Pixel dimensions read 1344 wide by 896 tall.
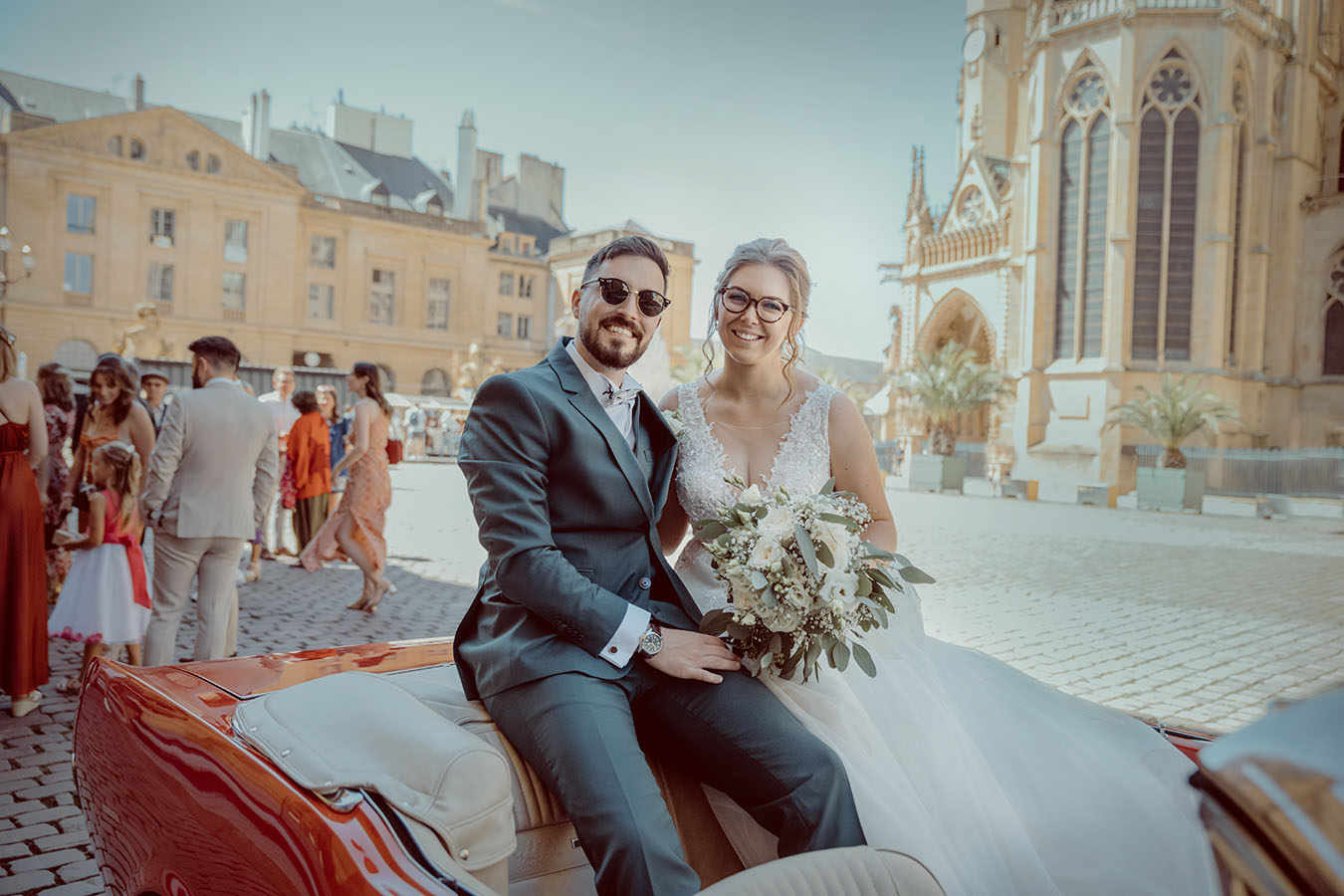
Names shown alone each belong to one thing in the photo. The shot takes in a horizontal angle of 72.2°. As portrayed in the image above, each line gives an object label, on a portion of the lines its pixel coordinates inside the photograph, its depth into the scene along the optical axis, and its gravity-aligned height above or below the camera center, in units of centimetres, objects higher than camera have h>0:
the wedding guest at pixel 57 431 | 677 -13
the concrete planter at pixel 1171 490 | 2591 -78
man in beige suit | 521 -45
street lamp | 1691 +325
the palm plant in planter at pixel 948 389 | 3328 +234
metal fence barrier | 2922 -11
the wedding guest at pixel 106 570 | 513 -88
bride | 228 -79
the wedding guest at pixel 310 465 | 1024 -44
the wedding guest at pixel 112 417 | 566 +0
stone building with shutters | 4278 +949
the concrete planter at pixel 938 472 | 3062 -65
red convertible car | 155 -71
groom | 201 -50
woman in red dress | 488 -77
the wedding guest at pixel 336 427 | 1105 +0
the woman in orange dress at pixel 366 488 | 830 -55
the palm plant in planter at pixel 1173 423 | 2601 +125
